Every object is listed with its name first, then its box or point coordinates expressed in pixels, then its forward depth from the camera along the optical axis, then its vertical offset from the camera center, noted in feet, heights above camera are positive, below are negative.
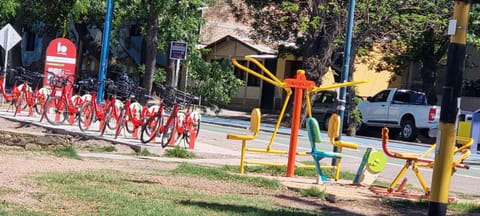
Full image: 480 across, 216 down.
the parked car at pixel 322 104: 113.63 -1.71
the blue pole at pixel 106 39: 77.73 +3.50
